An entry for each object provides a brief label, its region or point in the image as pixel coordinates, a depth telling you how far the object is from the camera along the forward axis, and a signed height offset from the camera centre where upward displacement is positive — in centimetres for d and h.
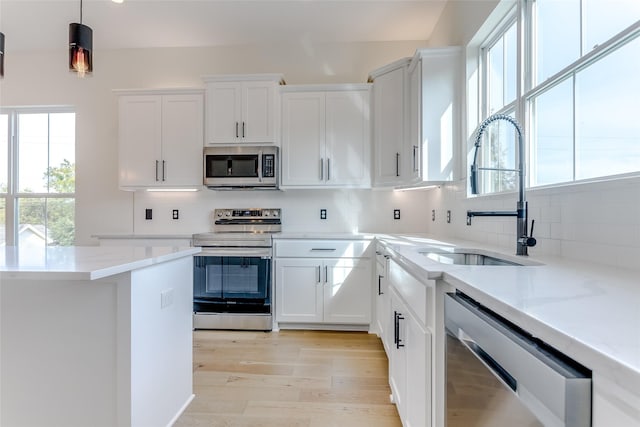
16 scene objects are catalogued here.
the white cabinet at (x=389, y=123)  288 +85
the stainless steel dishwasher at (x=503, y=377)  48 -31
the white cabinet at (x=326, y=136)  319 +77
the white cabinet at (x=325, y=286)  295 -68
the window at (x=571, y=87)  115 +57
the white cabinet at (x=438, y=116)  254 +78
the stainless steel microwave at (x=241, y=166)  318 +47
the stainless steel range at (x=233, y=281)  297 -65
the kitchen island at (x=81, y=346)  132 -58
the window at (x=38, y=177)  381 +42
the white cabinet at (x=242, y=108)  319 +105
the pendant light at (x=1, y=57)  162 +79
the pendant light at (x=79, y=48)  171 +89
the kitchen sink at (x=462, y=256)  164 -24
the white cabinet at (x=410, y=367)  118 -67
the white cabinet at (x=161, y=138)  332 +78
